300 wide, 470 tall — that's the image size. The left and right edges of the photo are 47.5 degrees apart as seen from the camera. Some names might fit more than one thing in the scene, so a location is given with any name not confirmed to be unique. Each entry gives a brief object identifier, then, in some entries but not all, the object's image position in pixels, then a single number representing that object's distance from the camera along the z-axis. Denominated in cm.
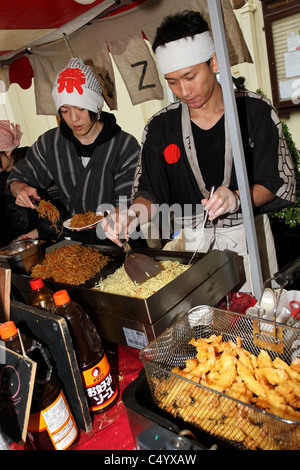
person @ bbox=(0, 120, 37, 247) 399
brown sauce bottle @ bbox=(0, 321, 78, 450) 110
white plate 255
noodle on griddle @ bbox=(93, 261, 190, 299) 186
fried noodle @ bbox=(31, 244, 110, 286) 218
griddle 152
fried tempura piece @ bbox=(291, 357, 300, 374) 114
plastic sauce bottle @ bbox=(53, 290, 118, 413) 131
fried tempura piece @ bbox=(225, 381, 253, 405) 107
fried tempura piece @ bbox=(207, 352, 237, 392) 115
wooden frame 505
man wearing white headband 201
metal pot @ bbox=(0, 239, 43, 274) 239
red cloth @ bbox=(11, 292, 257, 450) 123
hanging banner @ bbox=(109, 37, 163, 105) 343
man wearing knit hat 290
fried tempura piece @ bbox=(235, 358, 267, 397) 110
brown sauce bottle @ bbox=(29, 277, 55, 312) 158
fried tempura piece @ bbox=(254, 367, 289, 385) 112
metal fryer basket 89
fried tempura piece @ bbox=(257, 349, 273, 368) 120
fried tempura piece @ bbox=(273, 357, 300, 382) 111
